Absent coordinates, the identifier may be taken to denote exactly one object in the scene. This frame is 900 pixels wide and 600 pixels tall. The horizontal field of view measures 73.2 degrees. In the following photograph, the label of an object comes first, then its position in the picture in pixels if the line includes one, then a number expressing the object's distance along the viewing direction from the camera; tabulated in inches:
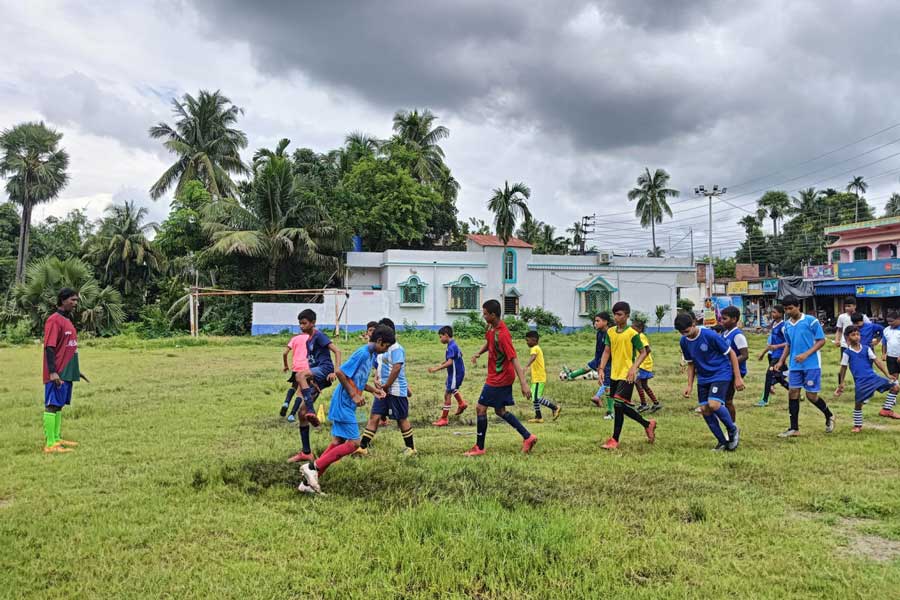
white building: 1203.9
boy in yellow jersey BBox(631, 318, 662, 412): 386.6
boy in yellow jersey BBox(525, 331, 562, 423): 364.8
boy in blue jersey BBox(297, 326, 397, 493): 208.4
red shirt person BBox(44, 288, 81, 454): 276.2
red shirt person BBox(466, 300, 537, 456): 263.1
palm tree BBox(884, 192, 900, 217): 2050.0
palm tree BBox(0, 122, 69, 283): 1435.8
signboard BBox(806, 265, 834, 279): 1398.9
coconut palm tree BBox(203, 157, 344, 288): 1141.1
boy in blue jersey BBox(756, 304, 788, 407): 394.4
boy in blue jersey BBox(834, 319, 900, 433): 321.7
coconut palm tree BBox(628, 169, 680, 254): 1963.0
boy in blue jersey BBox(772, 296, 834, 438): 305.0
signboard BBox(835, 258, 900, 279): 1302.9
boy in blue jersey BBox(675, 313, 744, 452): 268.4
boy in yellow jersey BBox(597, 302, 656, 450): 278.2
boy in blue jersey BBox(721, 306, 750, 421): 334.6
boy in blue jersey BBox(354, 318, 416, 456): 256.5
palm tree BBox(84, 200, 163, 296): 1355.8
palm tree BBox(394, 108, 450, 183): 1603.1
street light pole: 1293.2
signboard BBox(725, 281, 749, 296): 1616.6
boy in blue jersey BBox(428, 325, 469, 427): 354.9
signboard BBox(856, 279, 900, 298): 1286.9
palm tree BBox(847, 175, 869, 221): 2316.7
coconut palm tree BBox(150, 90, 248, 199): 1438.2
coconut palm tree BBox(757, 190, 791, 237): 2183.8
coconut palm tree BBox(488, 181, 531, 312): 1187.9
